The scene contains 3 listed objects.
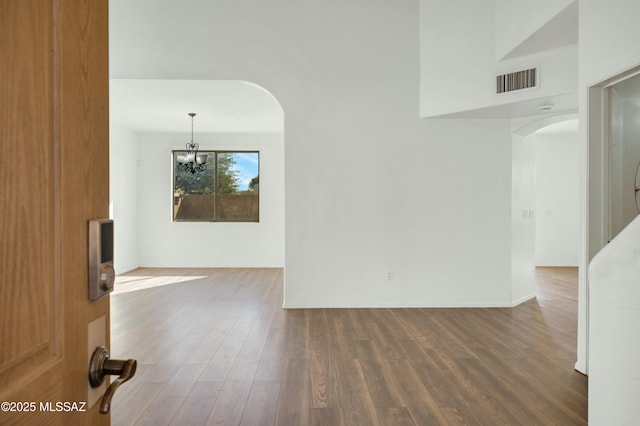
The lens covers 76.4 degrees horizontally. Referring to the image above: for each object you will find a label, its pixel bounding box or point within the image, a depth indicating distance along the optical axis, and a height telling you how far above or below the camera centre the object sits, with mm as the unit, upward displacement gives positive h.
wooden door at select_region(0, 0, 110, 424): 535 +20
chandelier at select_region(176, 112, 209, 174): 7676 +918
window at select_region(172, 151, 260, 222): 9492 +479
